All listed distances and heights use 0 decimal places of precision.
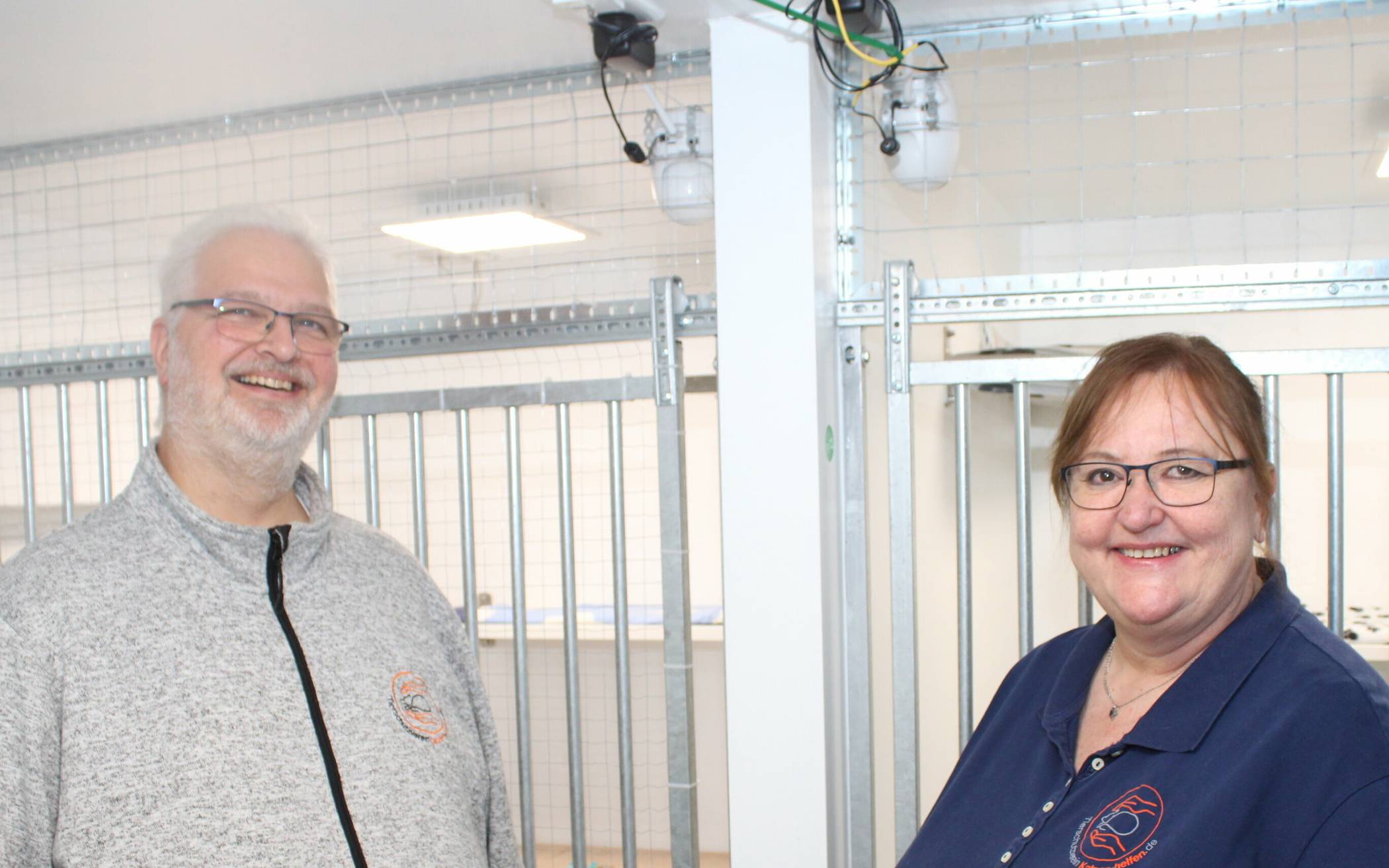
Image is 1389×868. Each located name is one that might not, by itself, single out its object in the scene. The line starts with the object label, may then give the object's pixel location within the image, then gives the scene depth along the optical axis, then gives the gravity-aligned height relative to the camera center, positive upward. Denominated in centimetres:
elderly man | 125 -32
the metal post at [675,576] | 226 -38
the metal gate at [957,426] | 196 -7
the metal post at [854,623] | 224 -49
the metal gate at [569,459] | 226 -13
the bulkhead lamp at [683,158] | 227 +51
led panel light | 370 +62
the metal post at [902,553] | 214 -32
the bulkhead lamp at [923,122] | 217 +54
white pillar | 213 -6
